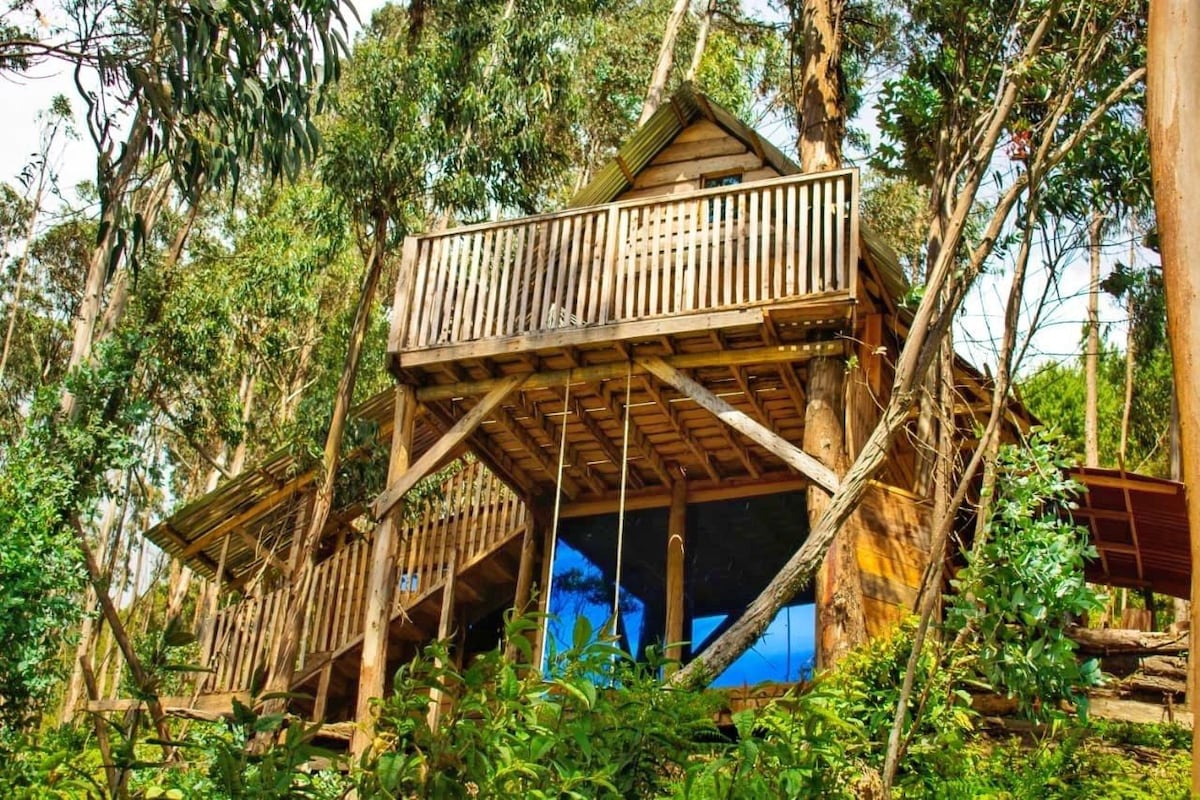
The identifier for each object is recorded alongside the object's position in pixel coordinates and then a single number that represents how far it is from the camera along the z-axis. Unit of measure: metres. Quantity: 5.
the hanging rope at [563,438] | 9.91
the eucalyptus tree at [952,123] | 5.67
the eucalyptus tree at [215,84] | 7.00
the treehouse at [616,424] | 9.86
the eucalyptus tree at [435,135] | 13.61
